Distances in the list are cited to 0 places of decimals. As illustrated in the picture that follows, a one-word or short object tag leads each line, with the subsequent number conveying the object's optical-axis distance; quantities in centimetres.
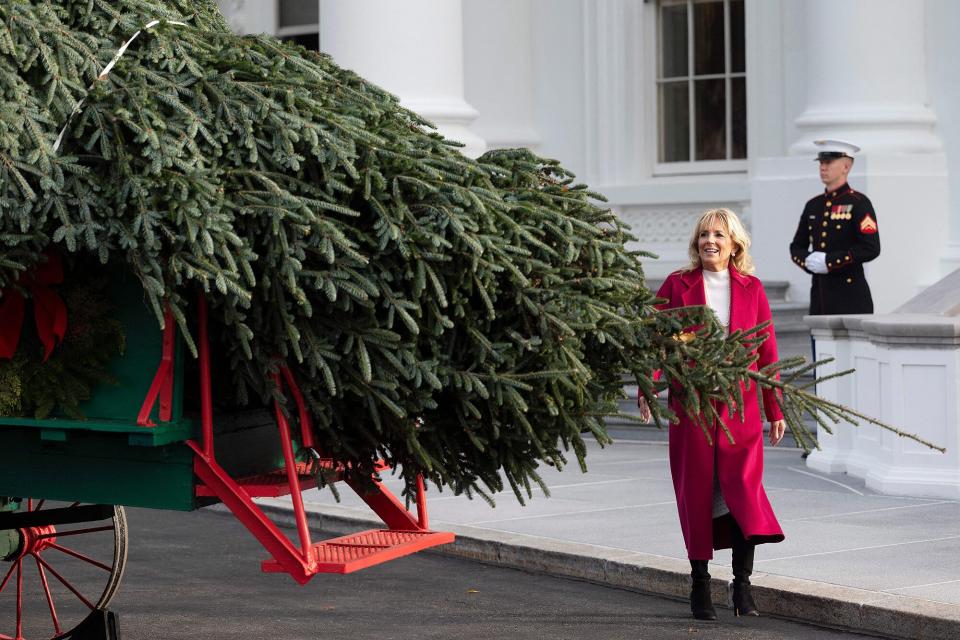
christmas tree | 700
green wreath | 741
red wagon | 732
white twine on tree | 718
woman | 974
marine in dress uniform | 1601
